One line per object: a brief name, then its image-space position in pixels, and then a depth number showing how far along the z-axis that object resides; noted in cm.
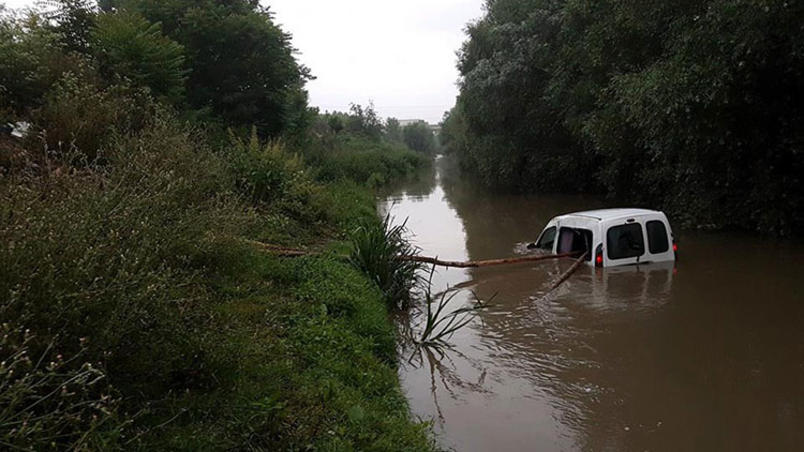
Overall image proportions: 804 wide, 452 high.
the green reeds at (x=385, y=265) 883
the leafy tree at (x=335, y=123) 5221
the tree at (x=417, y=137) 12050
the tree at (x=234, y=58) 1842
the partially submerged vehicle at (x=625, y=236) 984
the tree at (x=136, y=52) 1258
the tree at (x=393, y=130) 10760
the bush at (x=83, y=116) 805
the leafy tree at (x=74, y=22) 1370
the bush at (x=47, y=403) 216
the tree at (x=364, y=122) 6788
